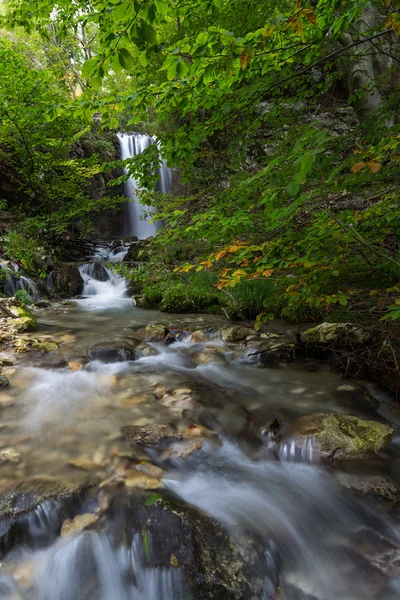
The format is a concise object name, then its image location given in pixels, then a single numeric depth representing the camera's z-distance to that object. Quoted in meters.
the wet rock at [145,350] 4.71
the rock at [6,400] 3.11
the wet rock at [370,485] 2.11
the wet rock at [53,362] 4.11
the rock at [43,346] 4.60
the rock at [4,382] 3.45
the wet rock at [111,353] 4.45
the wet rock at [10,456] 2.29
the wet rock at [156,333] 5.32
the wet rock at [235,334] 5.20
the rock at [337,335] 3.69
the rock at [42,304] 8.15
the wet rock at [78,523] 1.82
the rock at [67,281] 9.97
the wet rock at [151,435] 2.56
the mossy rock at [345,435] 2.39
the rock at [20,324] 5.39
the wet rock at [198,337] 5.33
